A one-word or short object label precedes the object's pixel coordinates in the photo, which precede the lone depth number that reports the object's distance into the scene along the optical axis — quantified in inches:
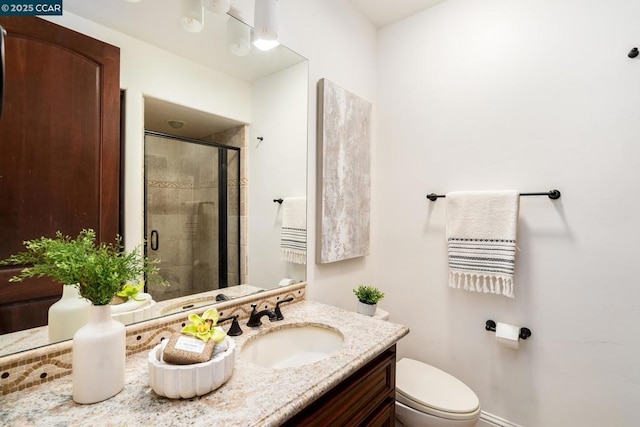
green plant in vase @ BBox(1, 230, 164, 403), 27.0
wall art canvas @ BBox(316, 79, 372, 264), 63.7
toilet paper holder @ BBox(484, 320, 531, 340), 59.1
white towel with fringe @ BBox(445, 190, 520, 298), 57.8
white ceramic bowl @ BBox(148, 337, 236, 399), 27.5
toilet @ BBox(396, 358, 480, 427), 51.0
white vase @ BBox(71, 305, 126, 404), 26.9
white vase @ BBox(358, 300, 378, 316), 64.2
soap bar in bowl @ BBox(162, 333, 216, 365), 28.6
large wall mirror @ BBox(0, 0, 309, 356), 37.5
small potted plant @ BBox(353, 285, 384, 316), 64.3
